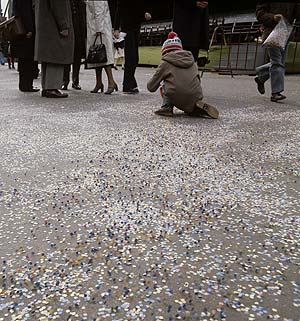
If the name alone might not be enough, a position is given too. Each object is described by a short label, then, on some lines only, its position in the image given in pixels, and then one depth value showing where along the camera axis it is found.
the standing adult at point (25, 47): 3.76
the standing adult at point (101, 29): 3.86
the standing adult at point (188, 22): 3.22
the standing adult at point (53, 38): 3.35
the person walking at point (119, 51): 3.85
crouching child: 2.67
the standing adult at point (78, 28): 3.99
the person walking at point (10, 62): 9.59
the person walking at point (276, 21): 3.40
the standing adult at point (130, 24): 3.84
